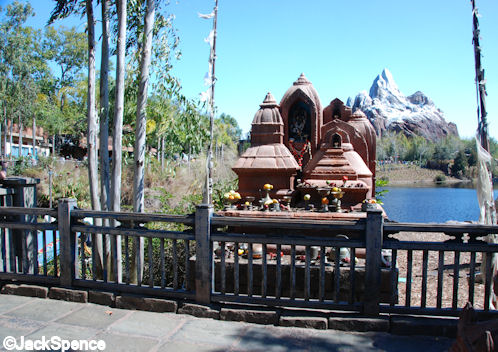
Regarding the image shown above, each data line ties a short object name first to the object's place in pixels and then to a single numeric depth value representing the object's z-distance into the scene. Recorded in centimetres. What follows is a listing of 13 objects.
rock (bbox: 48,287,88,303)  388
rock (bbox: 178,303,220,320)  351
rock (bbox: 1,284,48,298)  401
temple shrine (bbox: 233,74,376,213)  872
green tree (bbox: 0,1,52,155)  2527
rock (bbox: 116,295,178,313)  363
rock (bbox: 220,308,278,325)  338
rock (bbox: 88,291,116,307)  380
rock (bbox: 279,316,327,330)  326
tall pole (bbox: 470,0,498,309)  511
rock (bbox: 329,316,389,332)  321
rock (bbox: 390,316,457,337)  310
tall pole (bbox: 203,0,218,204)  851
